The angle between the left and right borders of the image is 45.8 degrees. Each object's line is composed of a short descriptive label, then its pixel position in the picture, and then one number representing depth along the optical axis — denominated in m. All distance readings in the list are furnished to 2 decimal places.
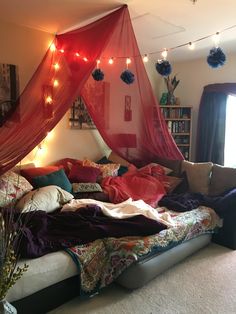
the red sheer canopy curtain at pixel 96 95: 2.77
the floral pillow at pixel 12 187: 2.78
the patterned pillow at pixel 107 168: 4.02
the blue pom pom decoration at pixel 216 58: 2.75
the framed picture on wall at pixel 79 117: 4.25
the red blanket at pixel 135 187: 3.48
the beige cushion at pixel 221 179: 3.59
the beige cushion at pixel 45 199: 2.71
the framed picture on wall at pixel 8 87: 3.47
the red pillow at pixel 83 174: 3.73
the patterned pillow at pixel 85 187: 3.47
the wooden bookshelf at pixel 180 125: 5.27
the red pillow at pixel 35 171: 3.45
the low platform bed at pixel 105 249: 2.10
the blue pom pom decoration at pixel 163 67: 3.07
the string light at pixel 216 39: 3.85
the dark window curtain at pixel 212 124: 4.90
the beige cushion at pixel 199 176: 3.79
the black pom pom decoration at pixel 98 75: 3.19
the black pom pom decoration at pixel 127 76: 3.14
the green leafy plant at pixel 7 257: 1.56
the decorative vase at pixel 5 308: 1.59
